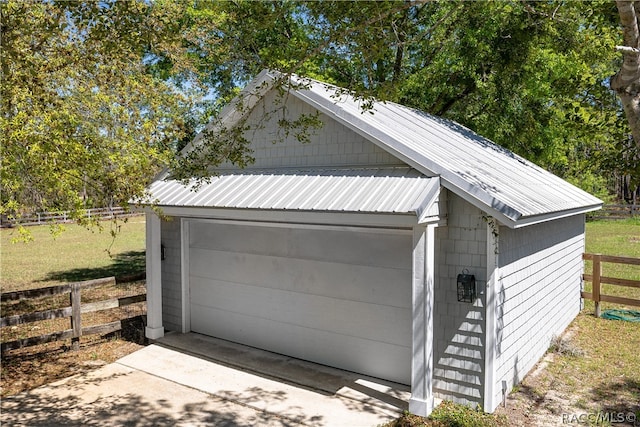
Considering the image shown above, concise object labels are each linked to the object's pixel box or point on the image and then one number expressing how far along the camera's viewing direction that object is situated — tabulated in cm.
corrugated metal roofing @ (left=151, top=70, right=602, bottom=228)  613
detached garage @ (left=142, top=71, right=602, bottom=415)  616
